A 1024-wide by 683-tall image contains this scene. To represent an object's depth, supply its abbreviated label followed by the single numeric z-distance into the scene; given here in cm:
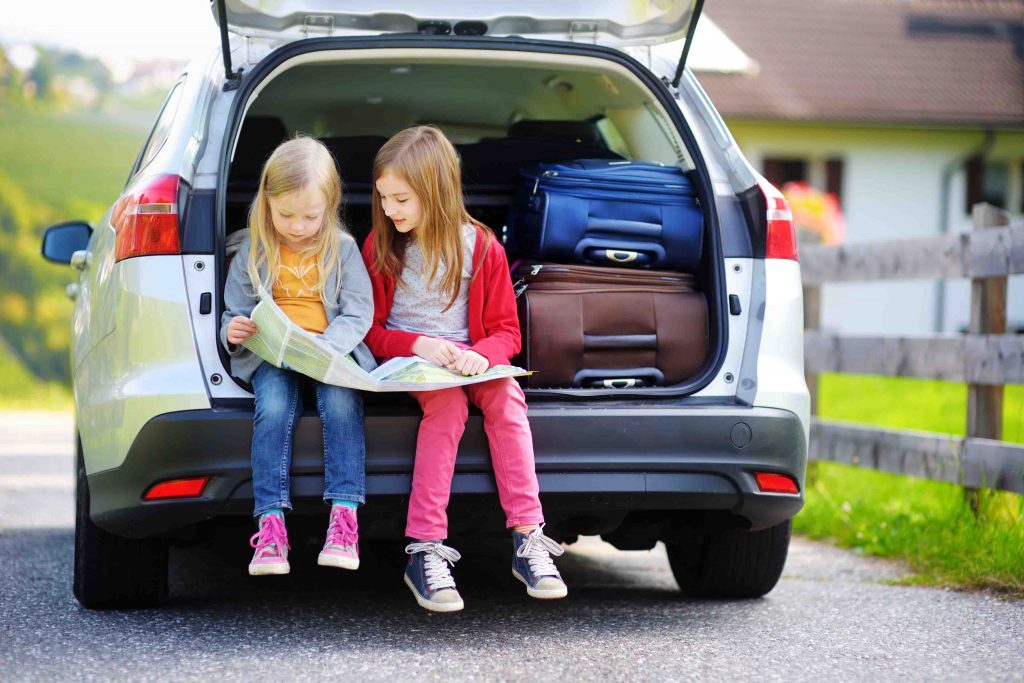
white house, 2175
